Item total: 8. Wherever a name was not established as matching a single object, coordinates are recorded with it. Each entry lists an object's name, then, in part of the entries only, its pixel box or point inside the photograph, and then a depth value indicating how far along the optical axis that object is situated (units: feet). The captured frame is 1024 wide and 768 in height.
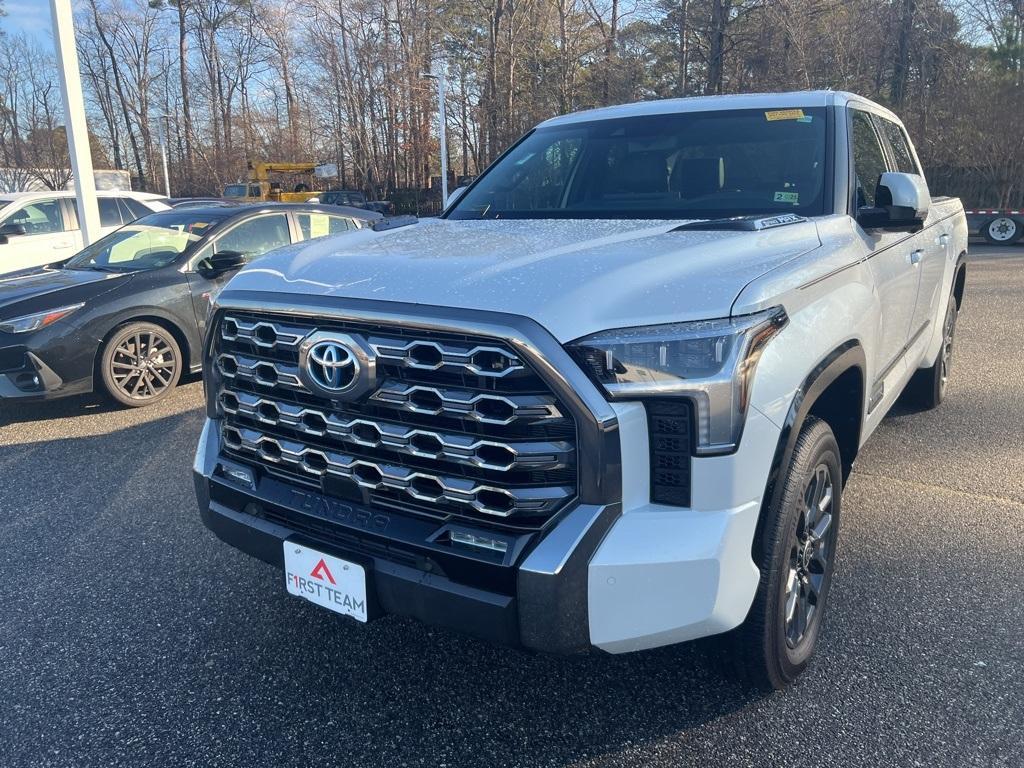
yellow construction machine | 113.65
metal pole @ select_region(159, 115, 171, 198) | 136.46
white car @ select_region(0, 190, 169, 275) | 33.24
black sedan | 18.56
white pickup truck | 6.33
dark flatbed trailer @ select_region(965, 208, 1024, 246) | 67.77
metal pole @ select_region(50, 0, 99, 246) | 31.55
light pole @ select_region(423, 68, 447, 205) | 95.48
